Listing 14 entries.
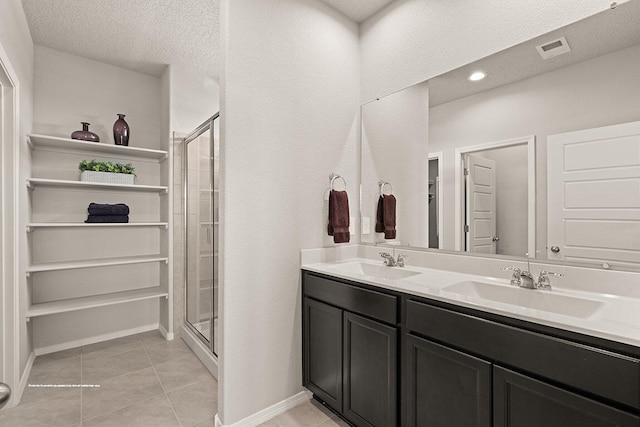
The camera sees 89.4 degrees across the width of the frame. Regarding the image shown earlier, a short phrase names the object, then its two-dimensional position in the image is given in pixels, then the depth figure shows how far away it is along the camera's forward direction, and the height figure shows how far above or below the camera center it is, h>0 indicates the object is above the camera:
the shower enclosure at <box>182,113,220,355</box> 2.66 -0.14
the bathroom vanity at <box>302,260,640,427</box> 0.99 -0.56
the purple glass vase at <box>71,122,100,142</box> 2.88 +0.72
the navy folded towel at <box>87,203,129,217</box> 2.97 +0.05
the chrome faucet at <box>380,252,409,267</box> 2.11 -0.30
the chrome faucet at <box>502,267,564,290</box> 1.47 -0.31
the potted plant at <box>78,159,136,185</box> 2.91 +0.39
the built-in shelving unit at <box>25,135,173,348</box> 2.88 -0.23
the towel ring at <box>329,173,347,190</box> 2.31 +0.27
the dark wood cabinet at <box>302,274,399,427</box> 1.59 -0.75
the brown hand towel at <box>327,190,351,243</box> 2.22 -0.02
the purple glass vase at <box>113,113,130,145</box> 3.09 +0.80
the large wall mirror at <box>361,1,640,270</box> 1.38 +0.33
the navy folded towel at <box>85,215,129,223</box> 2.97 -0.03
